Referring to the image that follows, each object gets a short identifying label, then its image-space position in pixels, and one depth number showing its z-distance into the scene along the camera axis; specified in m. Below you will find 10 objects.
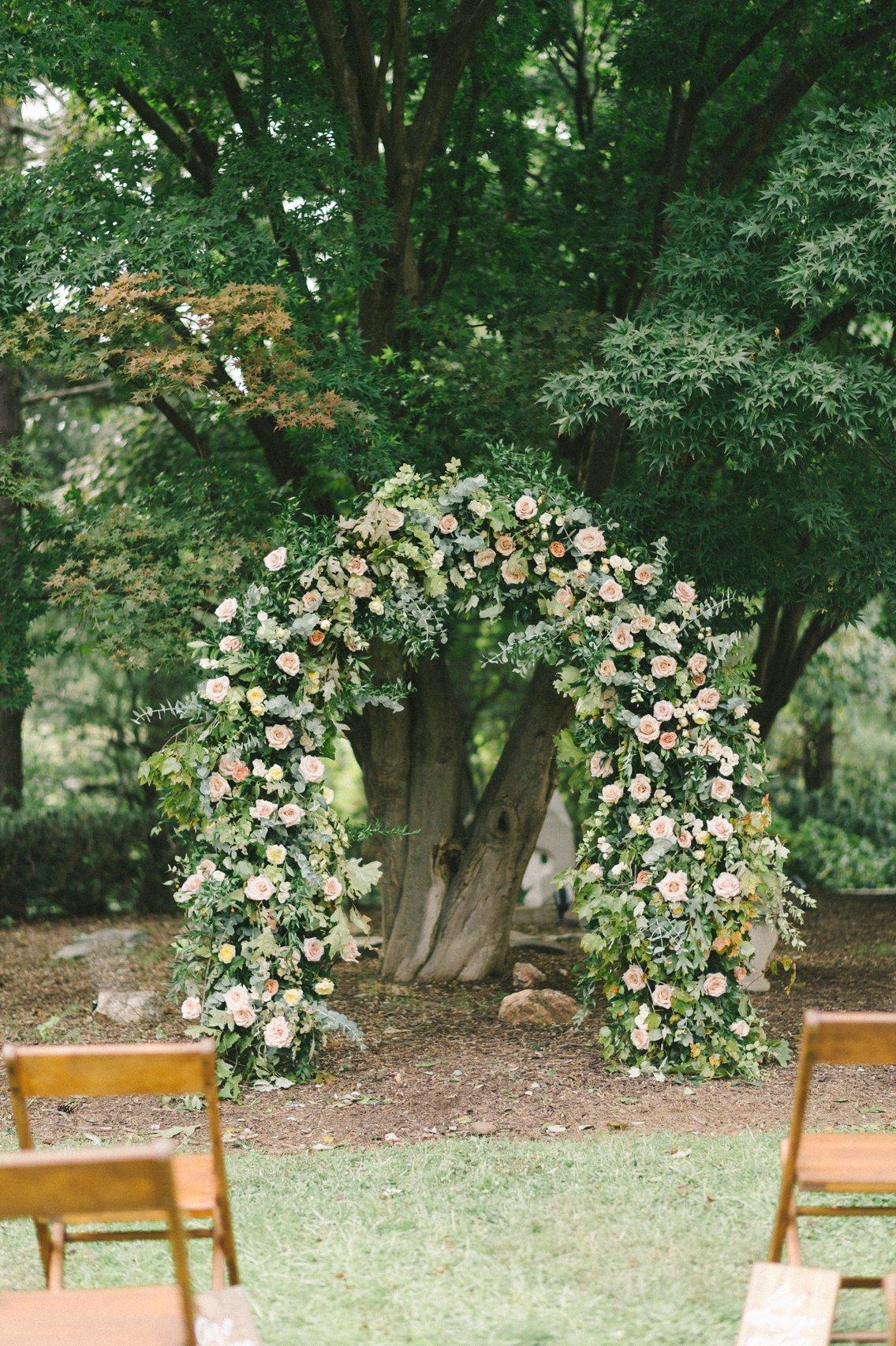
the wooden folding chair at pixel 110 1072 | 2.95
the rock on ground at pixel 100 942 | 9.84
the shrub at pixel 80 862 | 11.64
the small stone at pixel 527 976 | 8.18
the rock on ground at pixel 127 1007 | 7.32
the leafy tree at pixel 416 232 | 6.32
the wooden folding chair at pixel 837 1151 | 3.04
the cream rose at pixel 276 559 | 6.04
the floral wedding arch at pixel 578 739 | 5.93
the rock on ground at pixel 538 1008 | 7.14
